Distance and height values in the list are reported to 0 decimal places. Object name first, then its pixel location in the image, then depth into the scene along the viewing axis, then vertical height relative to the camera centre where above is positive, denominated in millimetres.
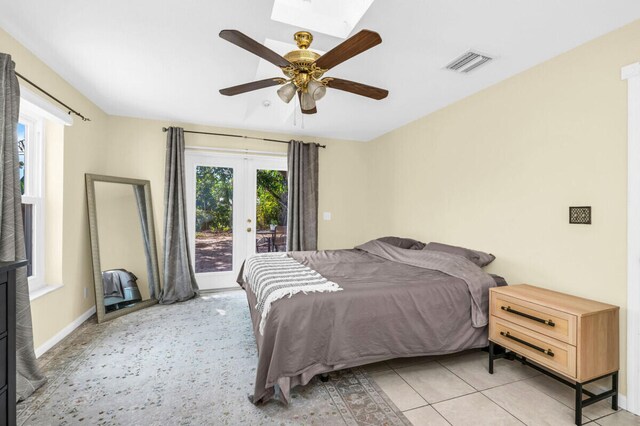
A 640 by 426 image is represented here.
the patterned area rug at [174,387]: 1841 -1210
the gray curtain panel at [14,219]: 1986 -52
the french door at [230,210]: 4543 +11
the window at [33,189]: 2670 +197
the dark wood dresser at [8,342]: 1244 -537
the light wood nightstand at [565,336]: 1839 -802
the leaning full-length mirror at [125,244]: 3717 -421
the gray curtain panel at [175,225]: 4102 -190
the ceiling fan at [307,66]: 1665 +896
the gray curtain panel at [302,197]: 4719 +207
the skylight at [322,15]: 2002 +1292
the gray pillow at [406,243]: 3809 -406
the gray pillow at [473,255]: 2928 -424
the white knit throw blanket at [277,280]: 2080 -534
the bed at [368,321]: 1946 -768
